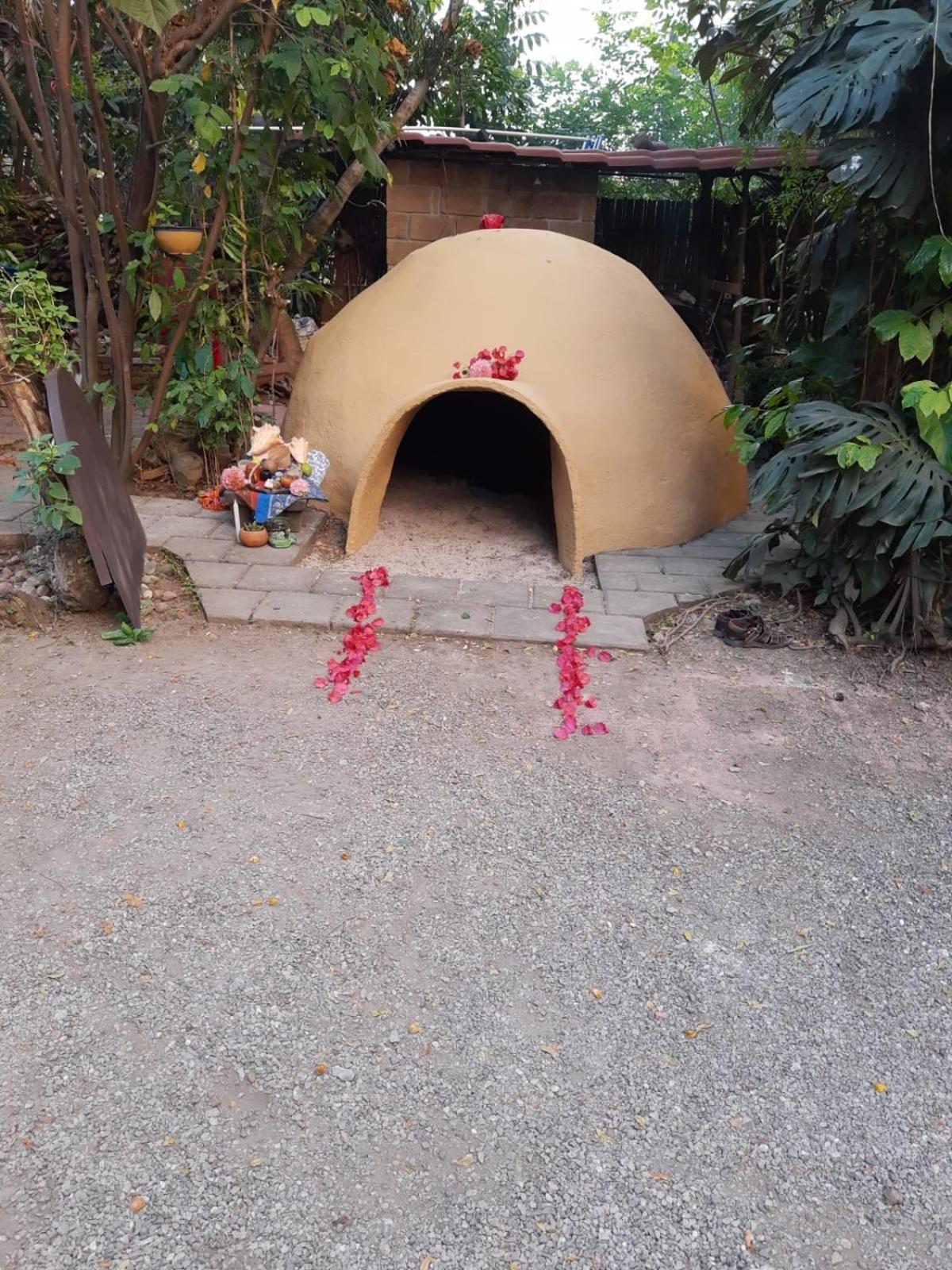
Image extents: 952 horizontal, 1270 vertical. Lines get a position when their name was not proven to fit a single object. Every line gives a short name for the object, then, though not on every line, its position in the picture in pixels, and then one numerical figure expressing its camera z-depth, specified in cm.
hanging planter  482
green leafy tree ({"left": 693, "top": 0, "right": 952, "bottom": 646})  347
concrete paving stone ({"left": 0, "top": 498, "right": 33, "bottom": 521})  521
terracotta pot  504
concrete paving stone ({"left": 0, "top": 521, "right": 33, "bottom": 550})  483
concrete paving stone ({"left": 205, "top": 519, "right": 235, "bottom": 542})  520
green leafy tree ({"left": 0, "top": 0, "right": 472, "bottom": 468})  428
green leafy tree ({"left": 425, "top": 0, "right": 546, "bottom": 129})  842
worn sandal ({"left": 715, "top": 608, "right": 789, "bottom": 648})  433
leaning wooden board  395
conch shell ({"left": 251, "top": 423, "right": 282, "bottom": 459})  503
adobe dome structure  501
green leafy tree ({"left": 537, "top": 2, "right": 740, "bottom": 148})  1969
